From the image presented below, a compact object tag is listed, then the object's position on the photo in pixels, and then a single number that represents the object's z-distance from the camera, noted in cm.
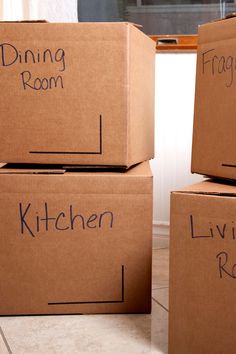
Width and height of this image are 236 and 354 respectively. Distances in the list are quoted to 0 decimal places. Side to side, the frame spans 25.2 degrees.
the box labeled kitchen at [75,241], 122
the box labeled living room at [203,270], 100
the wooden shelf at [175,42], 176
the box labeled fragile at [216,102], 106
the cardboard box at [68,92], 118
